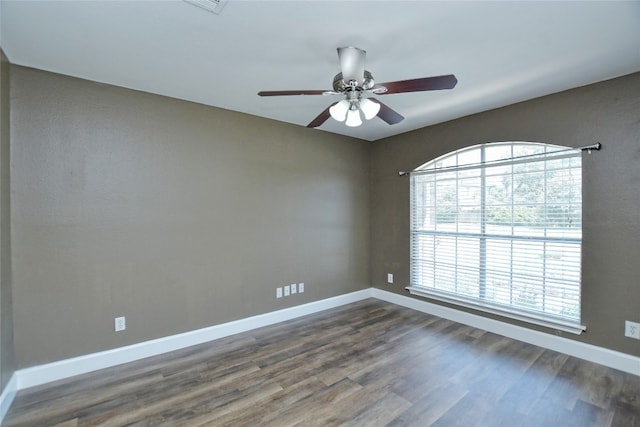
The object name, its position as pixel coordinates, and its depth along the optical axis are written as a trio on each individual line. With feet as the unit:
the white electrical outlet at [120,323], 8.55
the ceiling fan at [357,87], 5.87
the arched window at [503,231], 9.18
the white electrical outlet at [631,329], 7.91
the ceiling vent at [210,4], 5.19
